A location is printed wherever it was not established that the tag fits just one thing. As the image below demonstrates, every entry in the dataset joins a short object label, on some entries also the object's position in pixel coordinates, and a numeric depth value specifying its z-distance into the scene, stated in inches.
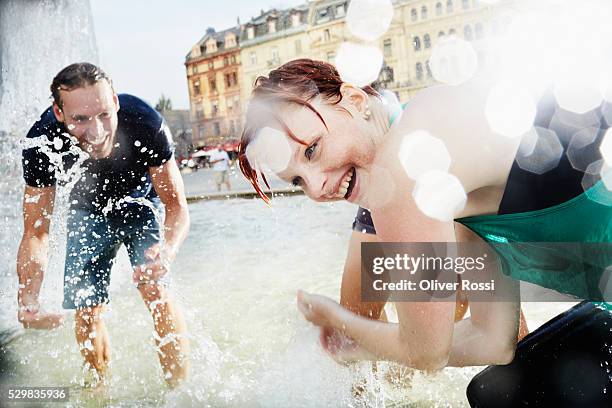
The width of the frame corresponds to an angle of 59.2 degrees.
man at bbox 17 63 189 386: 109.4
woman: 47.1
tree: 2021.2
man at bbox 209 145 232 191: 552.1
